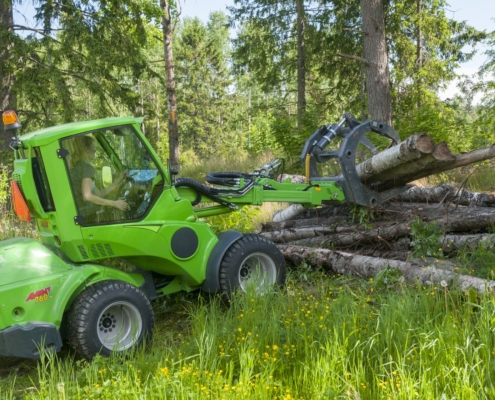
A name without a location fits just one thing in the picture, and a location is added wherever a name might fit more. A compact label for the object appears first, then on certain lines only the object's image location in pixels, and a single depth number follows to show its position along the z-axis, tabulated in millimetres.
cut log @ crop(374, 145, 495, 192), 6379
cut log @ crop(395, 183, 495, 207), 7359
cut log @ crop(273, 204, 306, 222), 8750
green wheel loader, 4367
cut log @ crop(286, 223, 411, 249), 6922
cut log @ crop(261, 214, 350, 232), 8205
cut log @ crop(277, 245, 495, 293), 4714
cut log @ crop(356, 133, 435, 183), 6348
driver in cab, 4809
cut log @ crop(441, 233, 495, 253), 5918
